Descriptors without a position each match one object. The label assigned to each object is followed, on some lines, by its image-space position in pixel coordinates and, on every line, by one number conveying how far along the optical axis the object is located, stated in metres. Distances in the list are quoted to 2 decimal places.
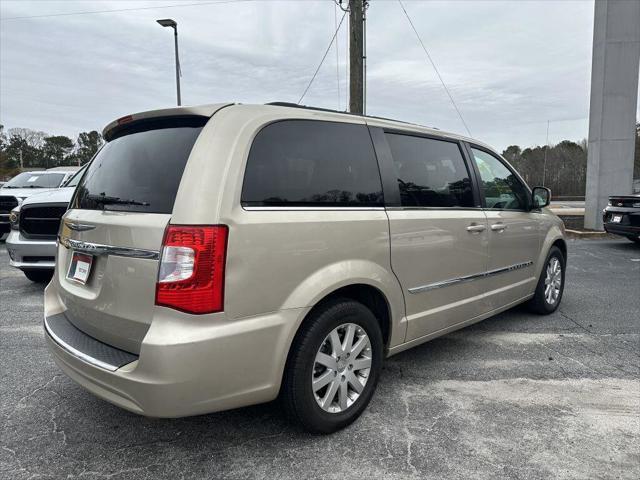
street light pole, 13.85
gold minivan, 2.03
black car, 8.91
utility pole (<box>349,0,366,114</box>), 9.02
